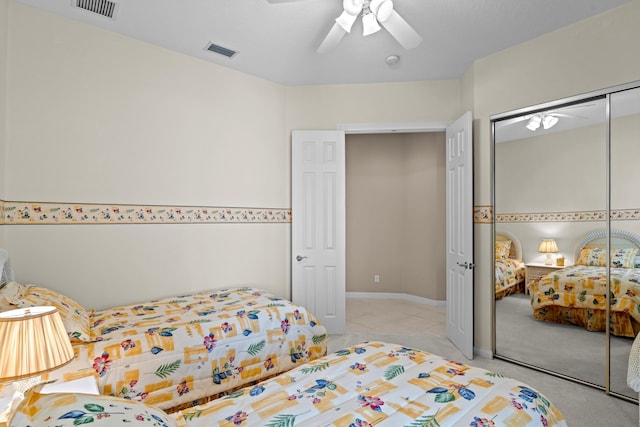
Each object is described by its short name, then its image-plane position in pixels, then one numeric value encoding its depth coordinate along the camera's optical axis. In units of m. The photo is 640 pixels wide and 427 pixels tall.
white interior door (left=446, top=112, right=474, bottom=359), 3.18
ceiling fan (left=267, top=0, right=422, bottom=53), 2.08
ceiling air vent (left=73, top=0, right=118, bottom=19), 2.41
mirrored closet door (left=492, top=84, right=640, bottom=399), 2.43
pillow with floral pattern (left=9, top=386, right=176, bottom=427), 0.82
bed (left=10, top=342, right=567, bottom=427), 0.96
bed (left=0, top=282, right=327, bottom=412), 1.83
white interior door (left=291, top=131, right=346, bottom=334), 3.83
